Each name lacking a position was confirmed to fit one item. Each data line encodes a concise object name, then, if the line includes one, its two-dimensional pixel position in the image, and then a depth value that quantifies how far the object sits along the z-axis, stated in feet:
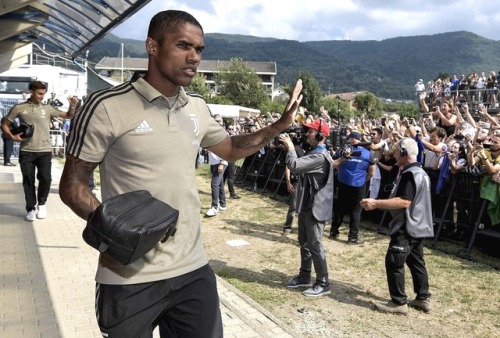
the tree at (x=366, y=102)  411.95
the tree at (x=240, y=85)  271.69
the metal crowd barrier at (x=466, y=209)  23.73
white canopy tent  94.21
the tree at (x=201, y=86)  242.68
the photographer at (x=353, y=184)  26.21
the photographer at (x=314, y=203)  17.93
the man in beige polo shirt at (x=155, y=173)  6.82
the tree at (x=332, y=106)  318.69
